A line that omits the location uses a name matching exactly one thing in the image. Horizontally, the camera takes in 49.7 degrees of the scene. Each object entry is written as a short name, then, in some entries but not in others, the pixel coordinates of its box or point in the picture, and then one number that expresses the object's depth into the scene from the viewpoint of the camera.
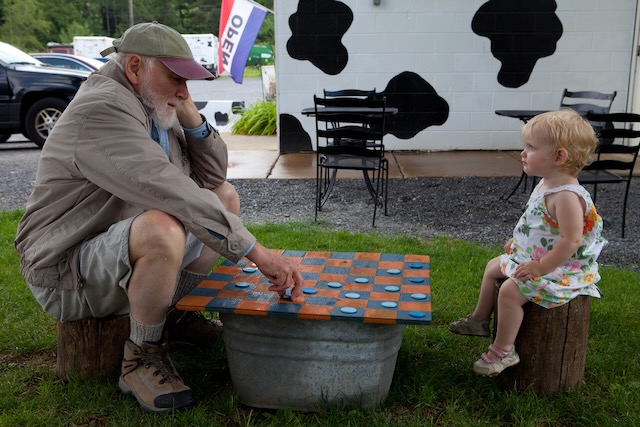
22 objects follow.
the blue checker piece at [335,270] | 2.80
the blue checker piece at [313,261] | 2.91
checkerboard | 2.33
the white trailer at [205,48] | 34.88
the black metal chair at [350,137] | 5.51
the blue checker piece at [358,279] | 2.69
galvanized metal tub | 2.43
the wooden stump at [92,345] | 2.68
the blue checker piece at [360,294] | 2.50
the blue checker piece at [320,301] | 2.42
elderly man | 2.40
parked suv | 9.98
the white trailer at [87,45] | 34.50
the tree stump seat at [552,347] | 2.55
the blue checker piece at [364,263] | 2.88
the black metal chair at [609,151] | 5.04
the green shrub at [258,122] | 11.09
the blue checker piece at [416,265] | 2.87
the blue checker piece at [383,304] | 2.39
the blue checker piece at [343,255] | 3.00
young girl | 2.45
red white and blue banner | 10.98
